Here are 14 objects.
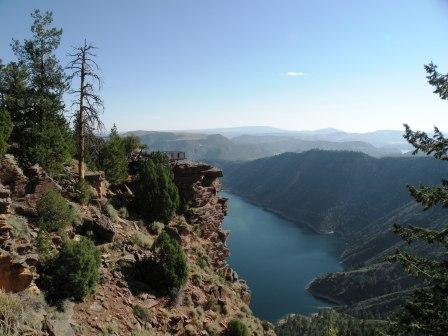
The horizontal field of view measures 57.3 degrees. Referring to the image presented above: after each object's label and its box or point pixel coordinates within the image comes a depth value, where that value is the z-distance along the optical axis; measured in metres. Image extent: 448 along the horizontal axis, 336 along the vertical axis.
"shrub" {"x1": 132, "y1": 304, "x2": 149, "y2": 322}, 23.39
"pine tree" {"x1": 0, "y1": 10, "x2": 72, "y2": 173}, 30.55
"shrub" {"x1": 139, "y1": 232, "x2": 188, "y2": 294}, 26.62
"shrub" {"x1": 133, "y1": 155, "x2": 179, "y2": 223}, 34.72
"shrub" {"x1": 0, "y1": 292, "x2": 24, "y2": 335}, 15.21
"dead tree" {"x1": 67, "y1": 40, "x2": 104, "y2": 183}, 29.77
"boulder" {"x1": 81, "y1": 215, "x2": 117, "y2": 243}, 26.56
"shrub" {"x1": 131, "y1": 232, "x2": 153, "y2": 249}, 28.98
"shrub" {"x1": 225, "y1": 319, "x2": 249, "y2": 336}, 28.40
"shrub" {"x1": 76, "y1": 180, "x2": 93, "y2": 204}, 28.69
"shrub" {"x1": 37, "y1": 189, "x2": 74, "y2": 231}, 23.78
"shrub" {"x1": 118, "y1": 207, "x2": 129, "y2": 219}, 32.30
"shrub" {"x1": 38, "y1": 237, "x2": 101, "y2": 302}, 20.14
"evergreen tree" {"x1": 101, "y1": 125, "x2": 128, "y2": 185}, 36.28
